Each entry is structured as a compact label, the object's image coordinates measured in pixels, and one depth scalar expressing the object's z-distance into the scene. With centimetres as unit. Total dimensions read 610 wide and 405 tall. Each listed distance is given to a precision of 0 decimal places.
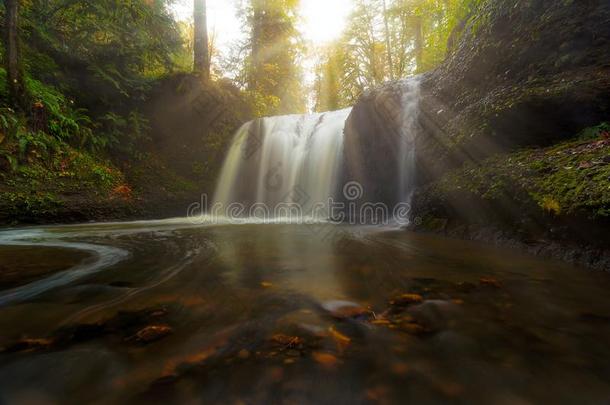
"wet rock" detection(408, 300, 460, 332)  143
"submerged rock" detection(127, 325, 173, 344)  128
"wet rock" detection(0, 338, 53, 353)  120
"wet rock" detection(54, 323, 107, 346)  127
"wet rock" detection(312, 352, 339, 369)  111
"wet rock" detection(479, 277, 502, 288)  202
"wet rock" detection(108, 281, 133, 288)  203
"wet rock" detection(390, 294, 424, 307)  171
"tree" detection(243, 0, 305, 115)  1516
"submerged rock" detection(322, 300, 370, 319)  155
